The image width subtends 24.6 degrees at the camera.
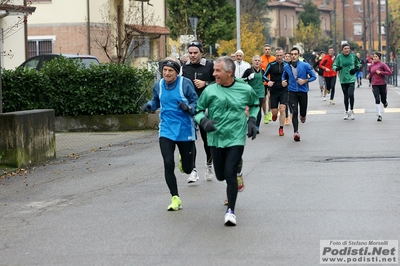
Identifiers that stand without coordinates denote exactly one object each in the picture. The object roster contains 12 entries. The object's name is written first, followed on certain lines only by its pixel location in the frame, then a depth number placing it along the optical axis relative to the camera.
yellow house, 44.12
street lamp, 32.25
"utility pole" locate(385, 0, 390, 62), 57.38
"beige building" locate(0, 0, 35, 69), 29.42
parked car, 26.69
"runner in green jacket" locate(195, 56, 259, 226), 9.21
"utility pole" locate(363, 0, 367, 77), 67.91
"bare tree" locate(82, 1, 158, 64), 43.12
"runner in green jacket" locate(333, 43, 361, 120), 22.84
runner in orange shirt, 23.06
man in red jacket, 29.78
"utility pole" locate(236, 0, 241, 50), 39.56
